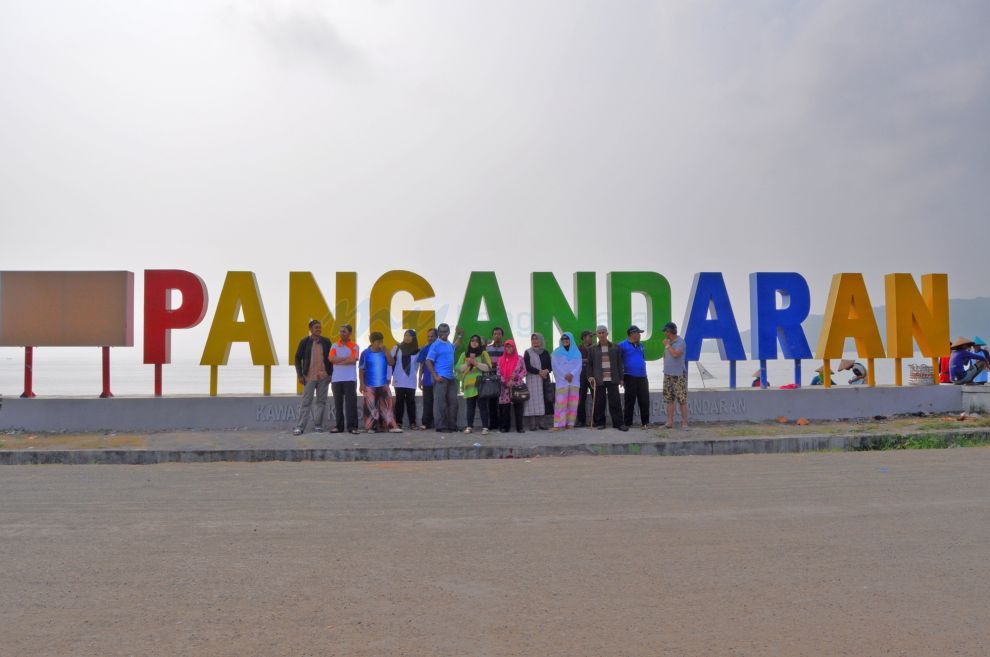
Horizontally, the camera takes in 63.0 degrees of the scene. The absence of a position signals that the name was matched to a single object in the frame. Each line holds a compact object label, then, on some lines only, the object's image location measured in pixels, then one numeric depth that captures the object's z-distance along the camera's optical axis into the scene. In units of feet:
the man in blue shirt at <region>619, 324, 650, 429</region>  41.81
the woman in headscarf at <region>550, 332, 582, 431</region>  41.11
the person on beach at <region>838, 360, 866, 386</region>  63.41
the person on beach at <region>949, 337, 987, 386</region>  51.88
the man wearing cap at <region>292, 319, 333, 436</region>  40.01
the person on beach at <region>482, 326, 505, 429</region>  41.06
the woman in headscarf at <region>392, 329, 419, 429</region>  41.14
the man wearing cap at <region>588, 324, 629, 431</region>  41.11
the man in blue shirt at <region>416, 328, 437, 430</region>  41.29
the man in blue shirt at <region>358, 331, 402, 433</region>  40.73
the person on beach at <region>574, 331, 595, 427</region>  42.19
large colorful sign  45.27
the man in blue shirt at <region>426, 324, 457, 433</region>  40.57
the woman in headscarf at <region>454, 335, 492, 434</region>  39.88
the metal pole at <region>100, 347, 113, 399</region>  44.32
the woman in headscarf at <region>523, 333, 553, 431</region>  41.11
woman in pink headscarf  40.34
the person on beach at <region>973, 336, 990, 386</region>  54.32
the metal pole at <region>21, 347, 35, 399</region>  45.01
